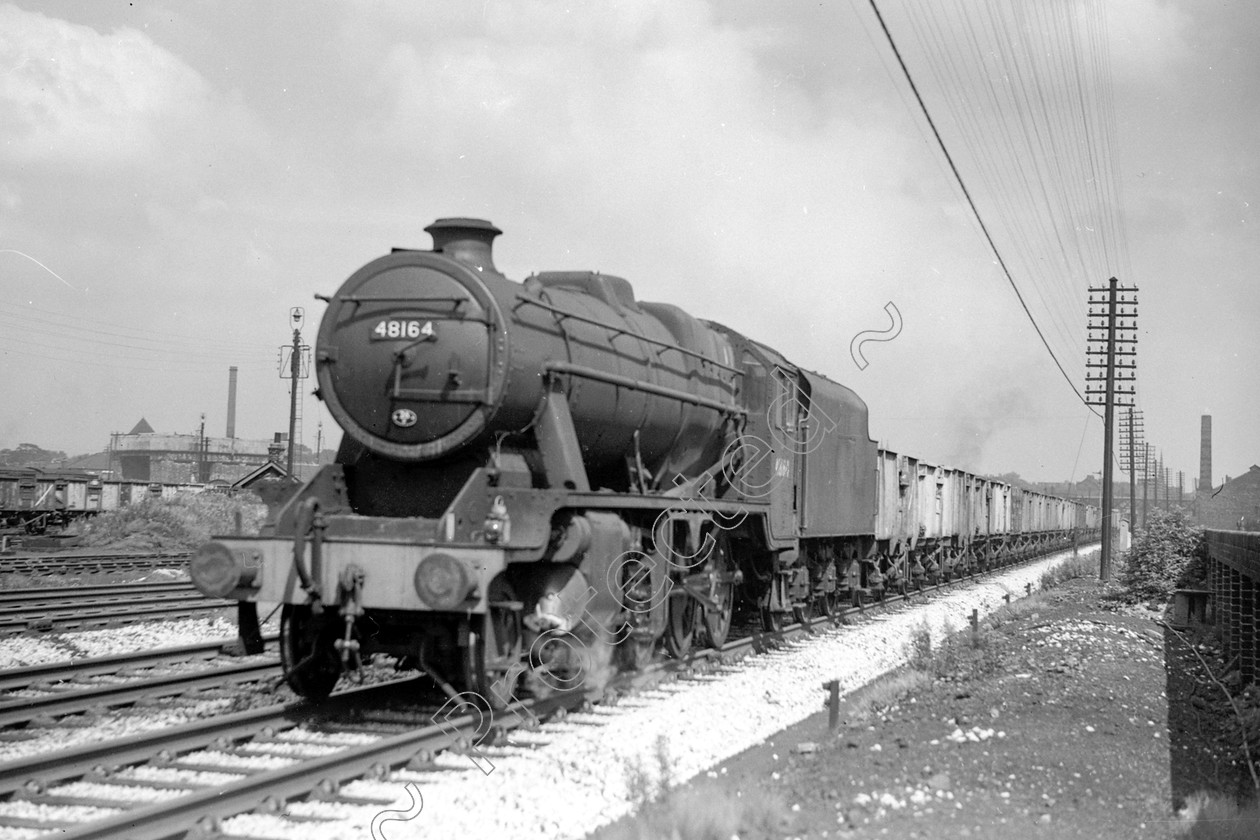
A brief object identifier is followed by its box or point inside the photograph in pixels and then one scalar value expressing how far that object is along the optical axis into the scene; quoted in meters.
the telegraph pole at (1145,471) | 77.40
